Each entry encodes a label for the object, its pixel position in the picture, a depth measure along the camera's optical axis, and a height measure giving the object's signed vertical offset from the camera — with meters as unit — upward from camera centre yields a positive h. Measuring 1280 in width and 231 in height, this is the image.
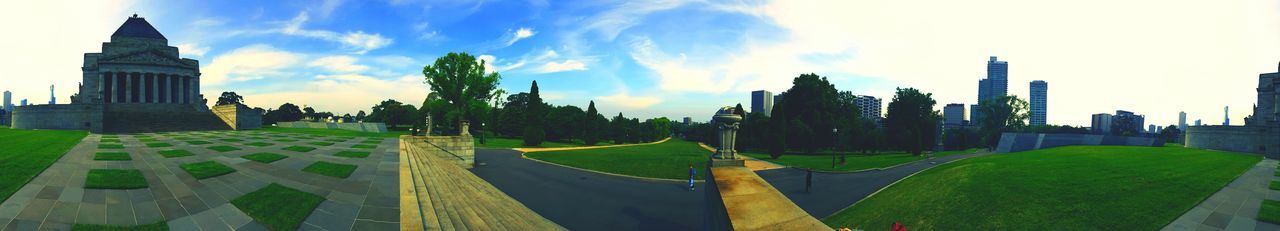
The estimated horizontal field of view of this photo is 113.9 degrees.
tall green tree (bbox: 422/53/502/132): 52.22 +3.80
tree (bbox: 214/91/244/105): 103.74 +1.49
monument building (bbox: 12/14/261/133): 39.50 +2.53
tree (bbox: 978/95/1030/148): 71.12 +1.58
